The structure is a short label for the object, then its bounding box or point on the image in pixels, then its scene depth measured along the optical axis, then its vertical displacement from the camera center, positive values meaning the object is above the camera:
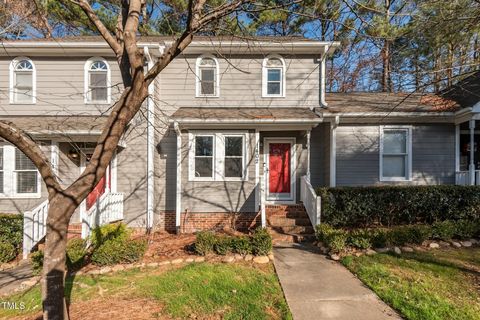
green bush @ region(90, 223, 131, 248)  6.31 -1.71
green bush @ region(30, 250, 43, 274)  5.46 -1.99
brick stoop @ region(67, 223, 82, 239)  7.99 -2.09
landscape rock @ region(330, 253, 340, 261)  6.13 -2.07
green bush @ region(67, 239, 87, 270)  5.49 -1.86
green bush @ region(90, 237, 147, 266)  5.67 -1.87
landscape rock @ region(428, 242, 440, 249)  6.54 -1.93
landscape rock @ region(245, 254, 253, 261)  5.97 -2.04
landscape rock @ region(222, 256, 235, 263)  5.88 -2.05
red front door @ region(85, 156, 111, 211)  9.16 -0.99
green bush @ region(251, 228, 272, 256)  6.04 -1.77
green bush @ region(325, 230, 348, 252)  6.21 -1.78
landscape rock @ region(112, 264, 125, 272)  5.60 -2.14
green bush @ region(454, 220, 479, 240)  6.78 -1.64
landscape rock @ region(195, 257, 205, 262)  5.97 -2.08
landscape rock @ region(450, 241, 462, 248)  6.56 -1.91
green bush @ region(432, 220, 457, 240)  6.68 -1.64
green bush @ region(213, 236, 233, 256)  6.06 -1.83
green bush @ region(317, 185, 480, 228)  7.64 -1.20
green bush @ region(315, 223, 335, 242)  6.68 -1.70
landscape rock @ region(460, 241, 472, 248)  6.61 -1.91
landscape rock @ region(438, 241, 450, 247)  6.61 -1.92
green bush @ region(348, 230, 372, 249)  6.32 -1.76
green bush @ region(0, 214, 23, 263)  6.73 -1.81
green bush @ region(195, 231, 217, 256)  6.13 -1.83
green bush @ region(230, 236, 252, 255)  6.04 -1.82
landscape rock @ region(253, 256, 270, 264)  5.90 -2.07
